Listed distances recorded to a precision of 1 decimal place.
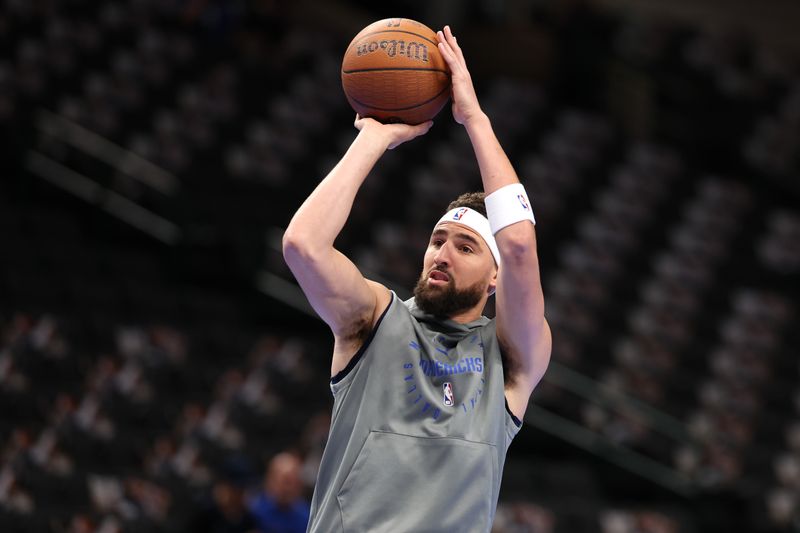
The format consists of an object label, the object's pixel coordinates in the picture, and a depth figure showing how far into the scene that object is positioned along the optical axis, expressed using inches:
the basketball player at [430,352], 220.8
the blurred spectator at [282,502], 502.9
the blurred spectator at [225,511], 526.6
